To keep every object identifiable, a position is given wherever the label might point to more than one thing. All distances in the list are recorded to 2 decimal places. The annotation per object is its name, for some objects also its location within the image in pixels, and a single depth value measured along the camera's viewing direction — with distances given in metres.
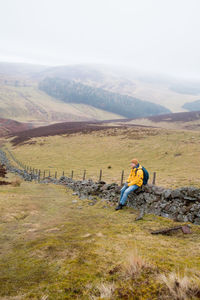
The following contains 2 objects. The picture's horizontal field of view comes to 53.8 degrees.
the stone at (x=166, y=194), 9.56
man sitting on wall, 9.97
